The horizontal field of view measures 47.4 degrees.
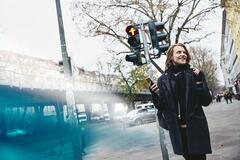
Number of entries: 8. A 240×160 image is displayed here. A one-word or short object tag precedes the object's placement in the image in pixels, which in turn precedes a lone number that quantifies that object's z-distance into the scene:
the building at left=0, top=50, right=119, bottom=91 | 22.23
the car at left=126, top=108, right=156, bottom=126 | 24.15
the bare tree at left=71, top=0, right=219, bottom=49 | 15.56
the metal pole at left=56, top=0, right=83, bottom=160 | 8.10
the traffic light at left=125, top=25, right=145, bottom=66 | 6.27
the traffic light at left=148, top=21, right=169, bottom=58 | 6.22
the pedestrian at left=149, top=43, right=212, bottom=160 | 2.67
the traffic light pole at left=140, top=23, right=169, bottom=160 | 6.04
